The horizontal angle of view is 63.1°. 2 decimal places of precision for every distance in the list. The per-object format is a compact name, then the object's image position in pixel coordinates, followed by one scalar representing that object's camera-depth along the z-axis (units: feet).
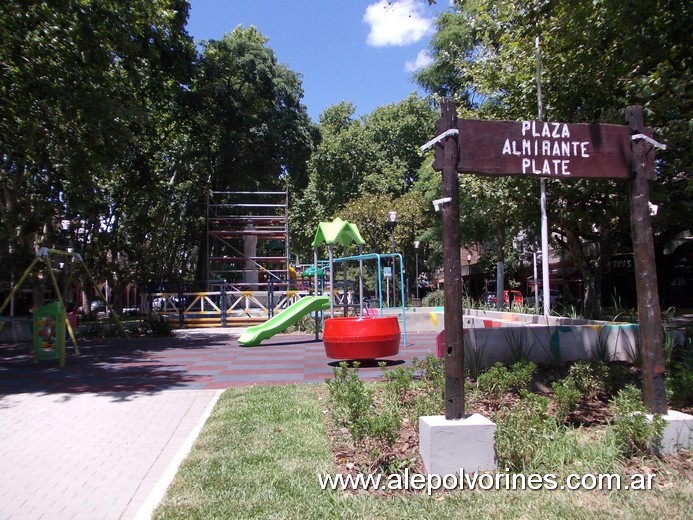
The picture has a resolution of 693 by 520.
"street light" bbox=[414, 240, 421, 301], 104.57
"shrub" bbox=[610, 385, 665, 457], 14.90
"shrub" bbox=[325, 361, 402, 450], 15.48
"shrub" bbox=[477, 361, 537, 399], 20.36
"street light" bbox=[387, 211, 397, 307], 79.20
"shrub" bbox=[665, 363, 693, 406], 18.93
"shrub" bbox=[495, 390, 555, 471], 14.99
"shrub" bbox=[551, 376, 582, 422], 17.61
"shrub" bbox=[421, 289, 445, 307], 86.81
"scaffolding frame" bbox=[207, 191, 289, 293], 94.68
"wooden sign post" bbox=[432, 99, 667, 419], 15.53
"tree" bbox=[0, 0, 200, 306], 42.14
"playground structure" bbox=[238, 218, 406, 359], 33.96
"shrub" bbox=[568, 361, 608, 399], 21.44
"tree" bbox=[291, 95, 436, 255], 126.11
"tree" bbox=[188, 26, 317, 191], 88.69
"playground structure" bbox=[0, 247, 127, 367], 41.32
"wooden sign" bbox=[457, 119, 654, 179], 16.46
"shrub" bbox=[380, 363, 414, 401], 21.17
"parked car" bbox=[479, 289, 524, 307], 94.38
